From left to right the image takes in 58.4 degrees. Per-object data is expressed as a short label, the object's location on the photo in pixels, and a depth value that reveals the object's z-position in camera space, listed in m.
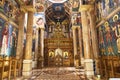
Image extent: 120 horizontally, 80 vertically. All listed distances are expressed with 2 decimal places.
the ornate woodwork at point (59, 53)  18.44
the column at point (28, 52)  8.38
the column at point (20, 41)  8.59
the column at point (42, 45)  16.56
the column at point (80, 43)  15.04
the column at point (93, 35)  8.66
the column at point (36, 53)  15.68
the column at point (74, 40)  16.75
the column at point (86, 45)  8.23
